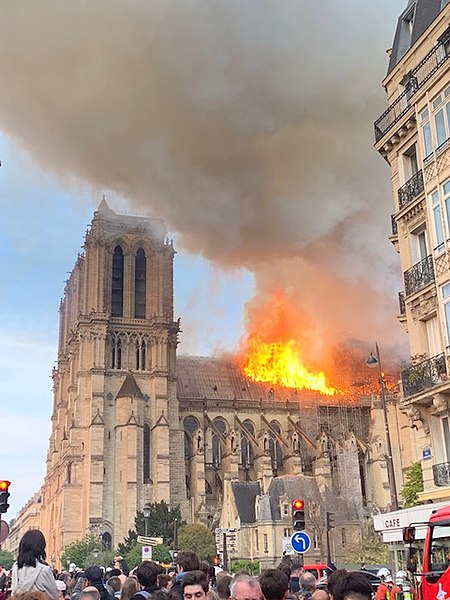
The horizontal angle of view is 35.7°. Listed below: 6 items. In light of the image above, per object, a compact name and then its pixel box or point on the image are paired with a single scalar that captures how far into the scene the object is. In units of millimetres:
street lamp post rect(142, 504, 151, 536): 61994
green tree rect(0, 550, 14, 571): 111469
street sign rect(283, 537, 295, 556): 16664
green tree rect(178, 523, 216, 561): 61906
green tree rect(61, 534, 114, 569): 60344
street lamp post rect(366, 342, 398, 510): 24859
